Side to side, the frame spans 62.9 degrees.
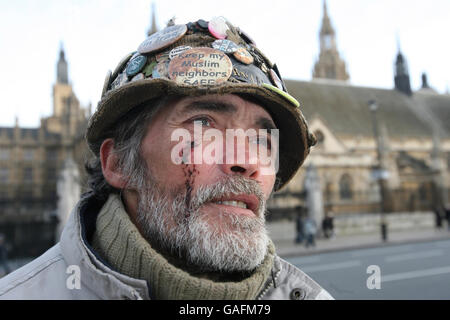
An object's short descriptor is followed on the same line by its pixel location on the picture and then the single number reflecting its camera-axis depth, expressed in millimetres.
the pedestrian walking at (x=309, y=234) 15891
